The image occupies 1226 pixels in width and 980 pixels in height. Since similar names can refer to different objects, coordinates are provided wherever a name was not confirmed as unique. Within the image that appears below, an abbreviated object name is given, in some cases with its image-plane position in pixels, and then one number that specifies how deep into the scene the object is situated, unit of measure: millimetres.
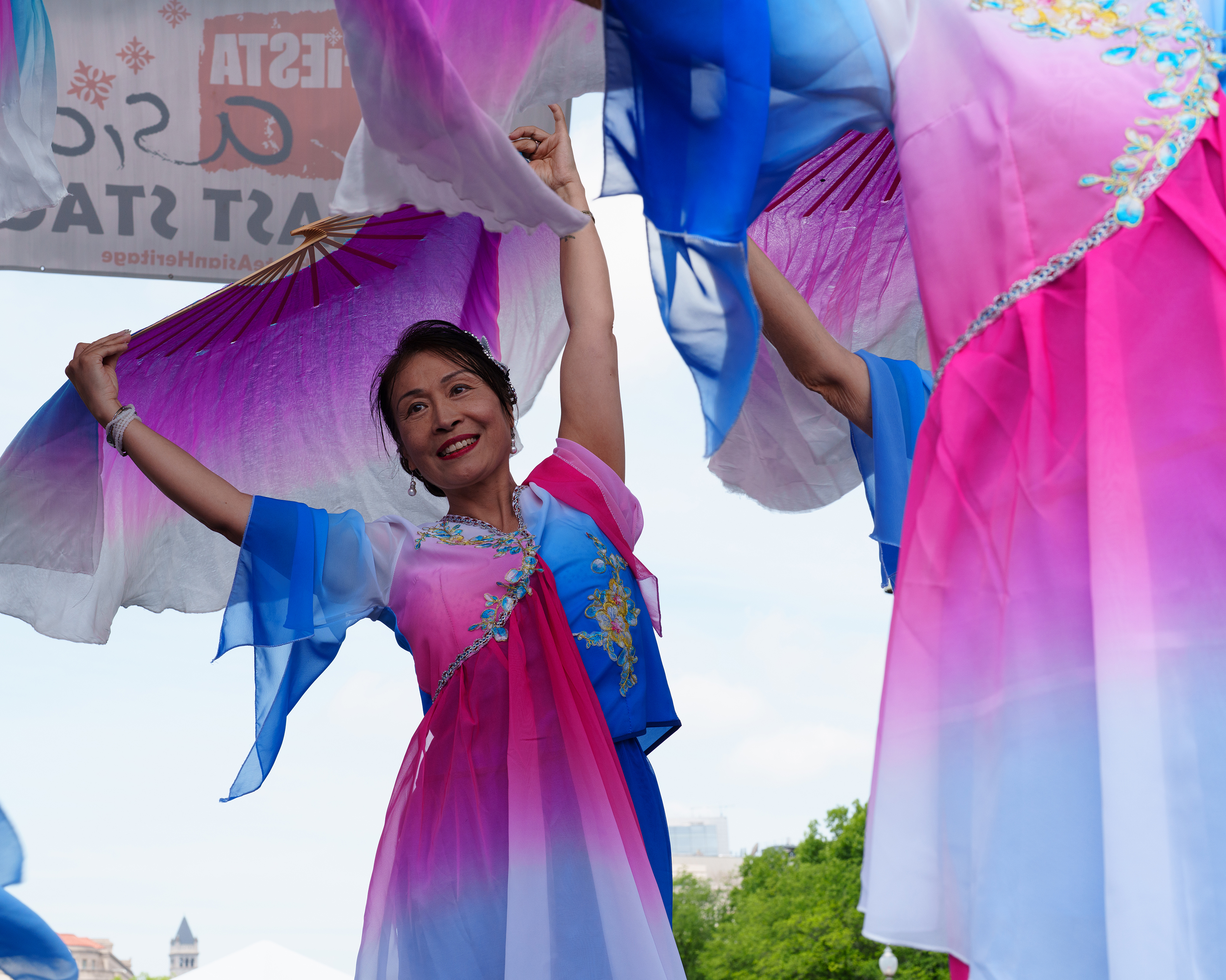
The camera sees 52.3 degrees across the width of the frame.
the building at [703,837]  107250
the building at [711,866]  63588
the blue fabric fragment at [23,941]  2350
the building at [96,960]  47656
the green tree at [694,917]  22922
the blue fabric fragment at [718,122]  1547
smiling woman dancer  2000
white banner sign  4059
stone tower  93562
